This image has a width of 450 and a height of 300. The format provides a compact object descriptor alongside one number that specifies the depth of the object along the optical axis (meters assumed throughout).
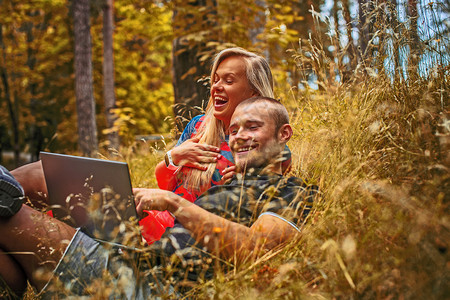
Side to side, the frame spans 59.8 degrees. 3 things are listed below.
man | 1.61
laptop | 1.60
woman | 2.26
